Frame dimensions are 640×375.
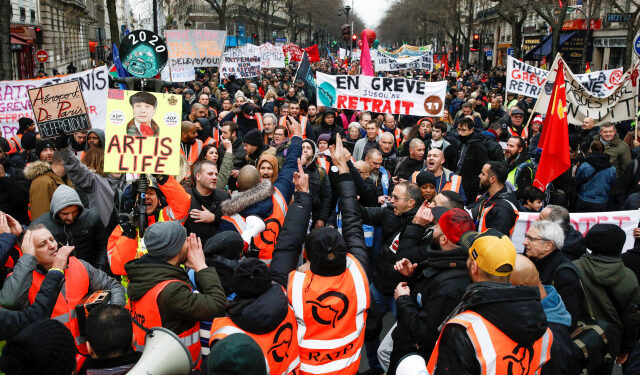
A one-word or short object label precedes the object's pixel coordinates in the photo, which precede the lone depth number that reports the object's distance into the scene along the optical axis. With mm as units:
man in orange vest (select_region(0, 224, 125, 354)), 3164
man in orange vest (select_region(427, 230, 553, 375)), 2570
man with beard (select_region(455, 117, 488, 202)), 7391
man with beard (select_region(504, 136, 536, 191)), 6379
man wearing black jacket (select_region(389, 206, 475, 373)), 3023
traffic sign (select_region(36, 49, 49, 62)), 20406
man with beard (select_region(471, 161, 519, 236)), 4680
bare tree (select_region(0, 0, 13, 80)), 11766
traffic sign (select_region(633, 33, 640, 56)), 9723
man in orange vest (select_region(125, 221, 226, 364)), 2977
